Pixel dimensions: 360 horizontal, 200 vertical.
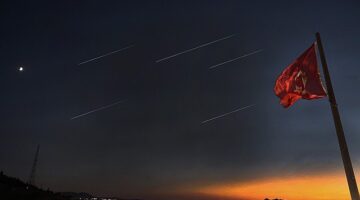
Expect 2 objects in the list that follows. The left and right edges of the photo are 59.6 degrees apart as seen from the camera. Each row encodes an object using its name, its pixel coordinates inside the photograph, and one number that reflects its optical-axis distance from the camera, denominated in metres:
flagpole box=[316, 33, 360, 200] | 11.64
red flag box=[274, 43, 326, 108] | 15.10
